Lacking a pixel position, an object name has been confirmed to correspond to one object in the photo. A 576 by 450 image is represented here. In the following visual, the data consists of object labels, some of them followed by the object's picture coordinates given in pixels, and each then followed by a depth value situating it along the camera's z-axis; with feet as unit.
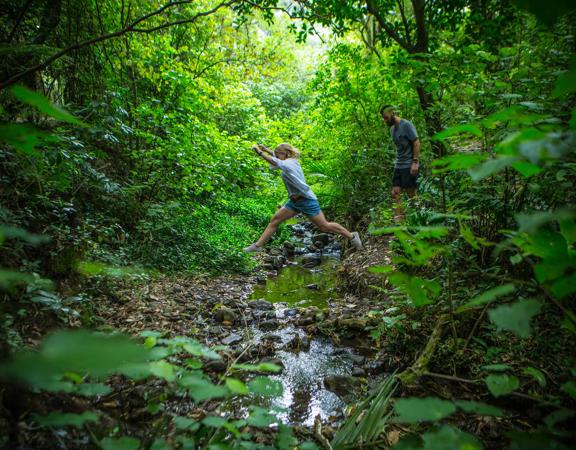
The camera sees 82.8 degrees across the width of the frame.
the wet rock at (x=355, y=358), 8.77
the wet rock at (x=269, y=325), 11.14
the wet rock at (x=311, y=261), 21.52
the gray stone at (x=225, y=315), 11.59
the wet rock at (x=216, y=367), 8.00
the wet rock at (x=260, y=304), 13.34
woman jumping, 16.69
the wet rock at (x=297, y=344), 9.70
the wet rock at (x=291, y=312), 12.45
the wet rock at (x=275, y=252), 23.62
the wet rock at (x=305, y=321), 11.37
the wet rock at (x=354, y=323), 10.34
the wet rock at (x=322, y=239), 26.66
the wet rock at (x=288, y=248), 24.47
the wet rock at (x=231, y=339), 9.79
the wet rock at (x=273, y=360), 8.50
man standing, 17.38
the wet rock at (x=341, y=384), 7.63
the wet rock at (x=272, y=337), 10.18
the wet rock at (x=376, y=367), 8.23
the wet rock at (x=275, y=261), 20.87
